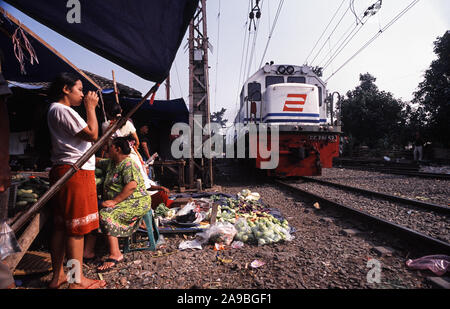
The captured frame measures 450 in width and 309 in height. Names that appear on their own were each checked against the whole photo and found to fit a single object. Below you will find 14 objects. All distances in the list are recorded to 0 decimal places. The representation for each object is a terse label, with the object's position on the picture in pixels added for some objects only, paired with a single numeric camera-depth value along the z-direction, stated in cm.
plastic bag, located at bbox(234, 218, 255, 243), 317
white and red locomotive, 731
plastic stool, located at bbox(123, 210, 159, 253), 282
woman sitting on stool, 250
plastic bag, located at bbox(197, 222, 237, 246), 308
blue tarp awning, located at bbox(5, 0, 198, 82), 188
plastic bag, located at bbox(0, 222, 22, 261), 143
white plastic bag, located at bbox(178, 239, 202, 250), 297
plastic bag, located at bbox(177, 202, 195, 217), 373
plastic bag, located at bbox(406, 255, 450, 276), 220
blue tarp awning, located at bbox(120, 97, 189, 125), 771
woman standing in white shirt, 187
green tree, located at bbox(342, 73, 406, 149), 2400
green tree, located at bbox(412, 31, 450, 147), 1641
